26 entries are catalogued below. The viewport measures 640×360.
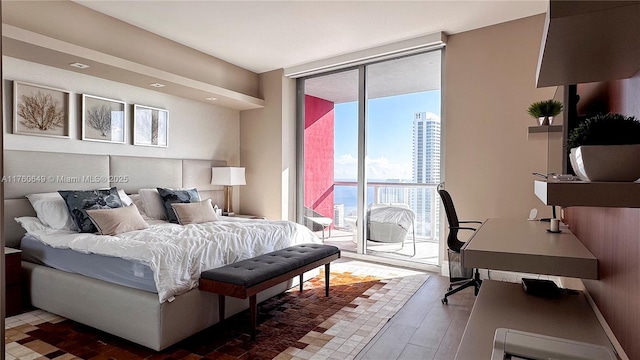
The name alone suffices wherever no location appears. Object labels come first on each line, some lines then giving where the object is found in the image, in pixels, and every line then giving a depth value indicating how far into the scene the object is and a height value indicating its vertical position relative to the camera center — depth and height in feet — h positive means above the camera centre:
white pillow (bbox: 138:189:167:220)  13.25 -1.11
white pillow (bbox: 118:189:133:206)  12.08 -0.82
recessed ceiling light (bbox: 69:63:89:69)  11.22 +3.50
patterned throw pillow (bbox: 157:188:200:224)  13.07 -0.87
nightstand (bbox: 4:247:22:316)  9.41 -2.85
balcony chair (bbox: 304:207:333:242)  17.97 -2.28
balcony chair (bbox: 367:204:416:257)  15.85 -2.12
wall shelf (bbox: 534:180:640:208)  2.20 -0.10
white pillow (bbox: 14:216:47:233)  10.45 -1.48
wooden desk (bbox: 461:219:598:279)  4.05 -0.93
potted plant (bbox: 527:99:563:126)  7.85 +1.51
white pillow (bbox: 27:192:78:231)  10.50 -1.13
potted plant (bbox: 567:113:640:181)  2.30 +0.19
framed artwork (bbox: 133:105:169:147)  14.10 +2.01
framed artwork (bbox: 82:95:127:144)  12.42 +2.03
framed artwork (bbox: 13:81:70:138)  10.71 +2.02
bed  7.74 -2.67
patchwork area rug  7.72 -3.88
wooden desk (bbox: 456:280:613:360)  3.44 -1.58
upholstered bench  8.04 -2.40
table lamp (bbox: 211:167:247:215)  16.75 -0.07
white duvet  7.92 -1.79
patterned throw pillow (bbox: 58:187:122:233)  10.42 -0.88
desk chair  11.19 -2.24
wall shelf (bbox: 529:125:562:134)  7.89 +1.12
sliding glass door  15.01 +0.93
